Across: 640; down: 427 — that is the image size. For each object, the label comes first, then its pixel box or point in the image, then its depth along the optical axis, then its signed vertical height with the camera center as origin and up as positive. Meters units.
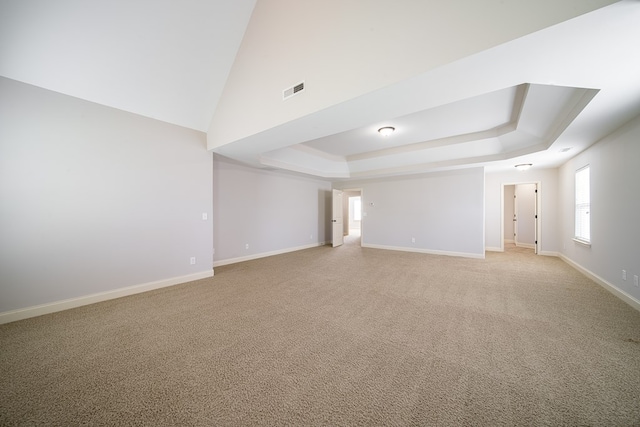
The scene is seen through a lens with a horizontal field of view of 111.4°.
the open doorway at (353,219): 9.70 -0.44
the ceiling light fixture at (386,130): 4.15 +1.57
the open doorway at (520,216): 7.47 -0.17
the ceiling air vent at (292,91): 2.51 +1.44
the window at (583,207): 4.19 +0.09
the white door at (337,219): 7.64 -0.24
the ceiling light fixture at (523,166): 5.30 +1.14
